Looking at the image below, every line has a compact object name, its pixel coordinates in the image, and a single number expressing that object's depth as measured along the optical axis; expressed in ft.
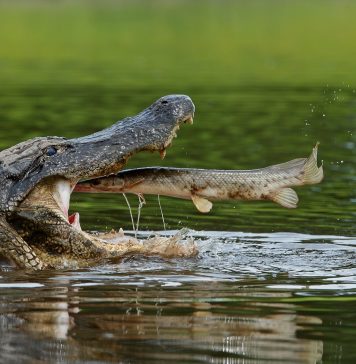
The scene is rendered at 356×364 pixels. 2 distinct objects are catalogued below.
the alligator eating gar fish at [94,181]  59.36
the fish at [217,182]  61.72
